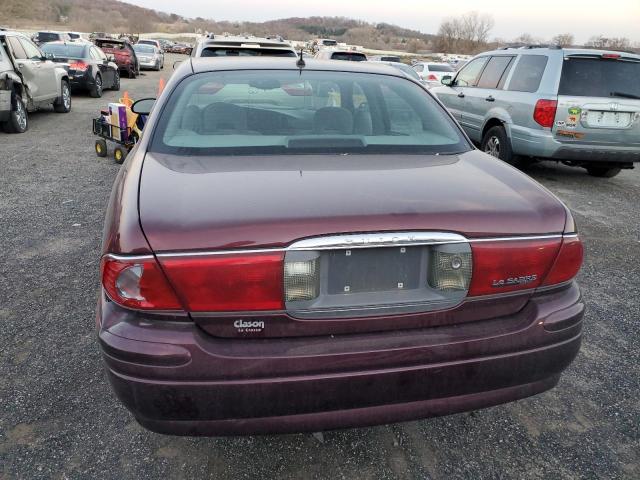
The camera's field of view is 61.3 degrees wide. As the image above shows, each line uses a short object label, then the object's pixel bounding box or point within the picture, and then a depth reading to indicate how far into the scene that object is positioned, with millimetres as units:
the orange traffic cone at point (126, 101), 7887
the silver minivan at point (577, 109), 6590
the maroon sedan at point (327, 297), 1754
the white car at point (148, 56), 29828
